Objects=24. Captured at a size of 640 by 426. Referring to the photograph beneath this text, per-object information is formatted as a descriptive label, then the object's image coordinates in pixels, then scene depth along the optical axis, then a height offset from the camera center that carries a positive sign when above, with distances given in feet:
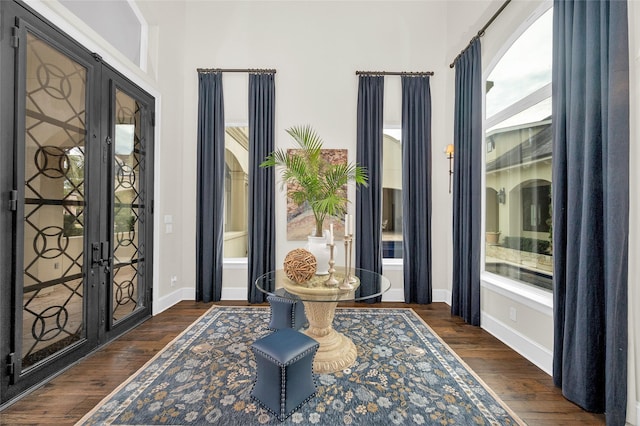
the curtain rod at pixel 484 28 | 8.67 +7.17
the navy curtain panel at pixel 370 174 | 12.15 +2.00
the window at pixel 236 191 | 12.88 +1.19
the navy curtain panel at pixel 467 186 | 9.75 +1.24
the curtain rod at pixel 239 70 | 12.33 +7.05
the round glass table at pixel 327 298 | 6.46 -2.14
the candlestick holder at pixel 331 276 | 6.91 -1.73
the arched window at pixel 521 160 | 7.82 +1.98
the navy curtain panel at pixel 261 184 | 12.08 +1.46
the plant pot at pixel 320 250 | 7.73 -1.09
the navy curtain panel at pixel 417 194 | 12.12 +1.04
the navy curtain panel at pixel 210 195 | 12.10 +0.91
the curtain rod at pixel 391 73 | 12.34 +7.01
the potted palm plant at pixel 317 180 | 8.25 +1.24
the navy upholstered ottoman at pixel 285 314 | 8.18 -3.27
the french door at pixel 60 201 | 5.74 +0.32
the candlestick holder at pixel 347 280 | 7.01 -1.97
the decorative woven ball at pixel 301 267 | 7.03 -1.46
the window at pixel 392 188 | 12.78 +1.39
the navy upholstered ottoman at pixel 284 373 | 5.21 -3.39
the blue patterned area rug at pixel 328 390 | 5.28 -4.24
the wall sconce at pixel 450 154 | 11.21 +2.83
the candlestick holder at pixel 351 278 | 7.61 -2.01
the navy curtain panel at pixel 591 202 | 4.94 +0.33
